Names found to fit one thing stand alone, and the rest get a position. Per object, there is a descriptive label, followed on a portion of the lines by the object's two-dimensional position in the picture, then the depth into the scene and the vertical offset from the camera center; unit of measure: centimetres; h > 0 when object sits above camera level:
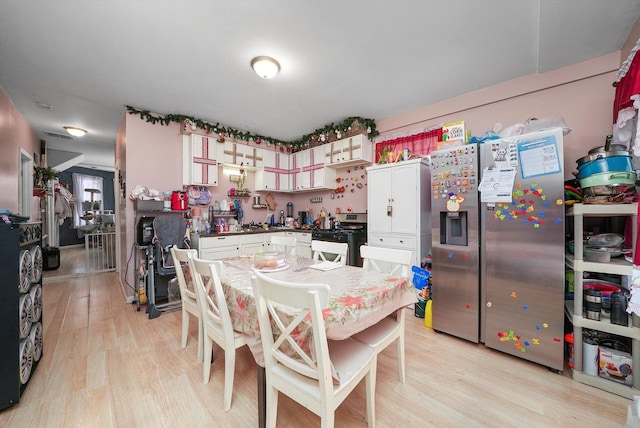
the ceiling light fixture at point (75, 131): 411 +149
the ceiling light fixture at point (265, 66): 228 +145
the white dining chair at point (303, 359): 99 -69
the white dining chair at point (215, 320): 145 -71
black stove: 359 -32
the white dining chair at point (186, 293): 193 -67
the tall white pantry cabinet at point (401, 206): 297 +9
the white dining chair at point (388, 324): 149 -78
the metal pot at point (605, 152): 159 +41
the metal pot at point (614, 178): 157 +22
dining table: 113 -47
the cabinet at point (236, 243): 340 -46
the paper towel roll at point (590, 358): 169 -106
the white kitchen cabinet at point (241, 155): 402 +105
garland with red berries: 349 +142
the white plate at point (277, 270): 182 -43
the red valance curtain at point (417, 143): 327 +103
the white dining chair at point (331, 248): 219 -34
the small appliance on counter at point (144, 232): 298 -22
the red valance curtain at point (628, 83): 162 +95
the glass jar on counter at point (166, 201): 329 +19
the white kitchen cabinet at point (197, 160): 366 +86
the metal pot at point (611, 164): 158 +32
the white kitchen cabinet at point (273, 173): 456 +81
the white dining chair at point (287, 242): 267 -32
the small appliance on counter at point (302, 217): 485 -7
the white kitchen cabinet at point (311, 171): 430 +80
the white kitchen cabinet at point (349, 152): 377 +103
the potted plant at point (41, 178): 428 +71
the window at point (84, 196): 741 +62
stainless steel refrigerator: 184 -28
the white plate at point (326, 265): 190 -43
